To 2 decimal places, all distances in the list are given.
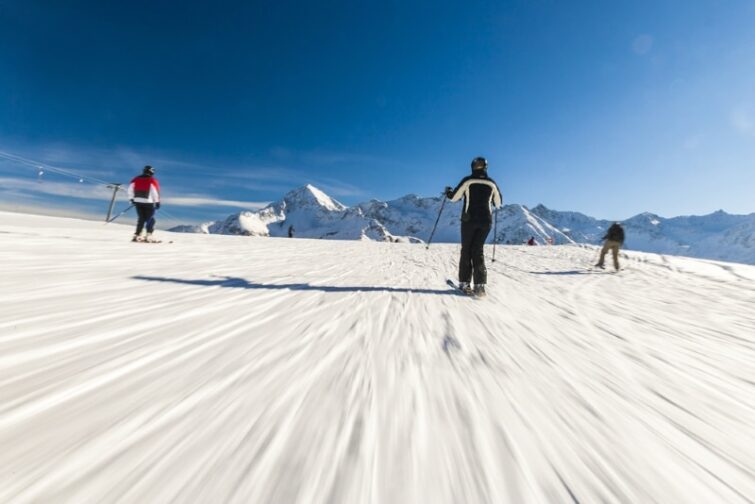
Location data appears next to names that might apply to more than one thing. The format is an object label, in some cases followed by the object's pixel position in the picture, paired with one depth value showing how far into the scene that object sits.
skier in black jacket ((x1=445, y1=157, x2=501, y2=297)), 4.78
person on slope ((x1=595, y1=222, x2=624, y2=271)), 9.64
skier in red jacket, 8.14
